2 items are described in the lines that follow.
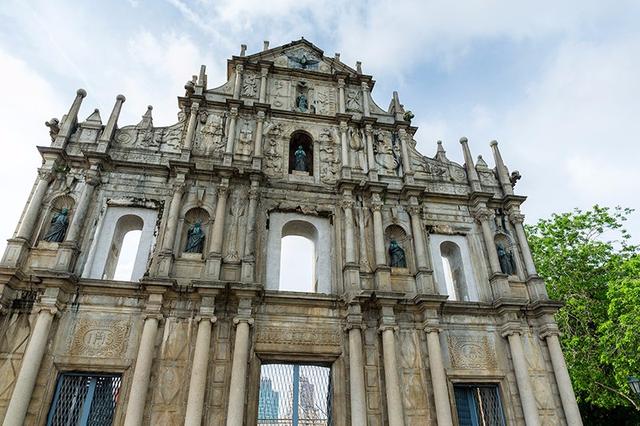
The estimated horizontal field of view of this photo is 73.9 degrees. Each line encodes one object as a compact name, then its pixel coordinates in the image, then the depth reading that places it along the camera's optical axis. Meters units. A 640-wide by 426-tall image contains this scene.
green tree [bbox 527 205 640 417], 12.75
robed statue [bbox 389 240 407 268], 11.64
